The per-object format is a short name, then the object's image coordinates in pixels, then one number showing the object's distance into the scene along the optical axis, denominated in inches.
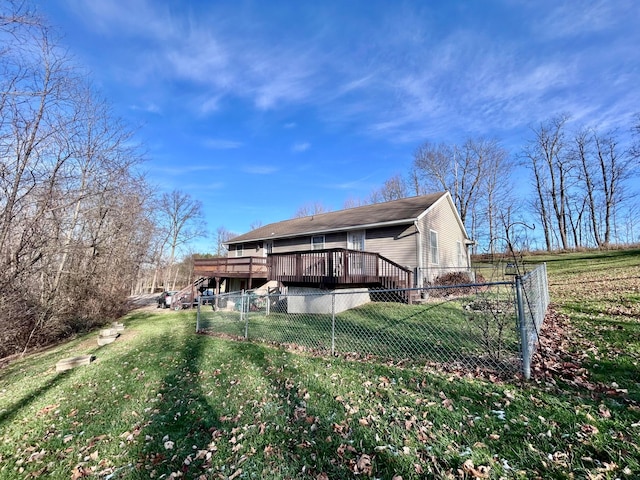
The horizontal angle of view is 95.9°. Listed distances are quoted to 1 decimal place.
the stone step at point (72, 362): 256.5
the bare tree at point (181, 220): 1454.2
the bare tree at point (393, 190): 1256.2
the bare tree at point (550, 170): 1106.1
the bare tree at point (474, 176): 1111.6
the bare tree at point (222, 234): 1943.8
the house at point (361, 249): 430.0
